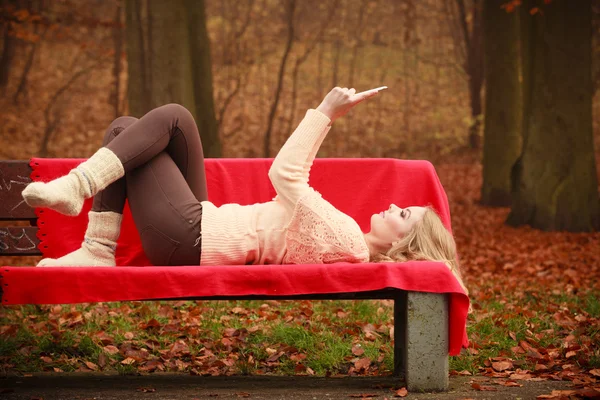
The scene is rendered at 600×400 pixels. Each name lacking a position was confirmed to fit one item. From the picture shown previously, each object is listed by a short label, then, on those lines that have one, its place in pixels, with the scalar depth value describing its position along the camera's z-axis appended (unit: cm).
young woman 393
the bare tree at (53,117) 1722
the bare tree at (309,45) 2105
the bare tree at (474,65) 2156
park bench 360
